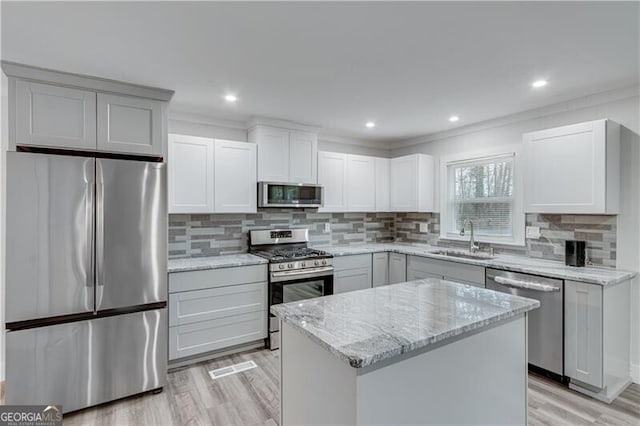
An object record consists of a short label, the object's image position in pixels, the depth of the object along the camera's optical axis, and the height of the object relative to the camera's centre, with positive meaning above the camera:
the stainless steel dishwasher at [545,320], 2.67 -0.91
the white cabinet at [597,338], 2.46 -0.99
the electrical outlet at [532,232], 3.37 -0.21
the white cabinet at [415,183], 4.43 +0.39
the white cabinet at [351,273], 3.94 -0.77
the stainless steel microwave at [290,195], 3.65 +0.19
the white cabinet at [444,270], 3.26 -0.65
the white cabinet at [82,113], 2.20 +0.72
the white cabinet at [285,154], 3.68 +0.67
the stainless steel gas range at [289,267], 3.38 -0.61
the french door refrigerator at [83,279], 2.15 -0.49
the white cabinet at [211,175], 3.20 +0.37
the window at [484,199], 3.68 +0.15
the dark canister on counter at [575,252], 2.91 -0.37
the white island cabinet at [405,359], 1.29 -0.67
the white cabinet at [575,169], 2.67 +0.38
